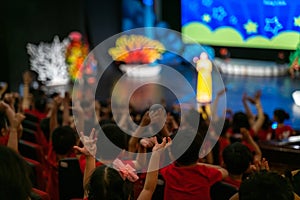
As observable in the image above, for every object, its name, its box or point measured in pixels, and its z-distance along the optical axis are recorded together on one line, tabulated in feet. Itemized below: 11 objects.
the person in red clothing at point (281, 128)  26.06
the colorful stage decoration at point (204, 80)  39.71
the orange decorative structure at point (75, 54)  51.46
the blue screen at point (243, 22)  40.58
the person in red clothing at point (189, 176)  13.73
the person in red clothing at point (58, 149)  17.73
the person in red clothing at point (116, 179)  9.85
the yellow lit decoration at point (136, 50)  55.87
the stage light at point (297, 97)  39.74
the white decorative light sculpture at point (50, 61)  49.17
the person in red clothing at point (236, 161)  15.15
